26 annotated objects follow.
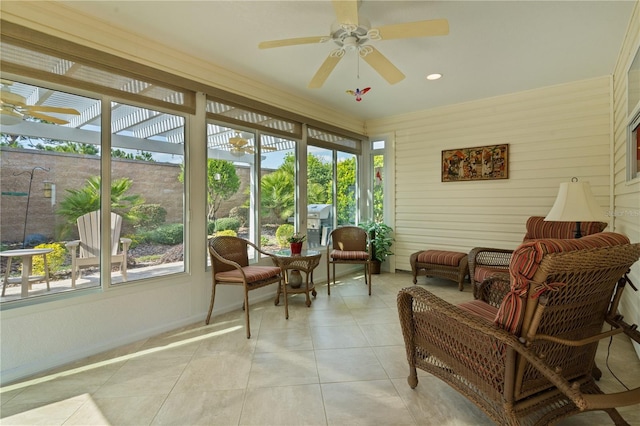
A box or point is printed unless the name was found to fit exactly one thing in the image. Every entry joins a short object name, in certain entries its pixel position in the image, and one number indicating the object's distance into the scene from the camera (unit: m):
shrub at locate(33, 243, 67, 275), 2.43
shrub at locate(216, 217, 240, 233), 3.64
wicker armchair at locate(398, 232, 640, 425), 1.29
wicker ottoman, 4.36
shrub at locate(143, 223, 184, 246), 3.08
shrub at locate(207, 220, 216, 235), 3.51
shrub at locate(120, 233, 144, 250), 2.94
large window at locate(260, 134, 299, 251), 4.19
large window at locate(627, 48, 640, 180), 2.61
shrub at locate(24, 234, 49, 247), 2.38
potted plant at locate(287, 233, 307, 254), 3.74
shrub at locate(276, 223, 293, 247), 4.41
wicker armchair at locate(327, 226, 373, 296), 4.41
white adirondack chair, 2.61
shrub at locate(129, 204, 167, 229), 2.96
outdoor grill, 4.92
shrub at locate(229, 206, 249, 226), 3.80
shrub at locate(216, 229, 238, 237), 3.64
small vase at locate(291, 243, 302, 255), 3.74
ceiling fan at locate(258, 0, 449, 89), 2.10
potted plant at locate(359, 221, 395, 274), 5.32
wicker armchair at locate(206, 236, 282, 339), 3.09
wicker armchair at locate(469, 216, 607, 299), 3.53
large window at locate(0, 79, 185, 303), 2.33
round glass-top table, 3.58
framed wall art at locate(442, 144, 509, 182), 4.52
